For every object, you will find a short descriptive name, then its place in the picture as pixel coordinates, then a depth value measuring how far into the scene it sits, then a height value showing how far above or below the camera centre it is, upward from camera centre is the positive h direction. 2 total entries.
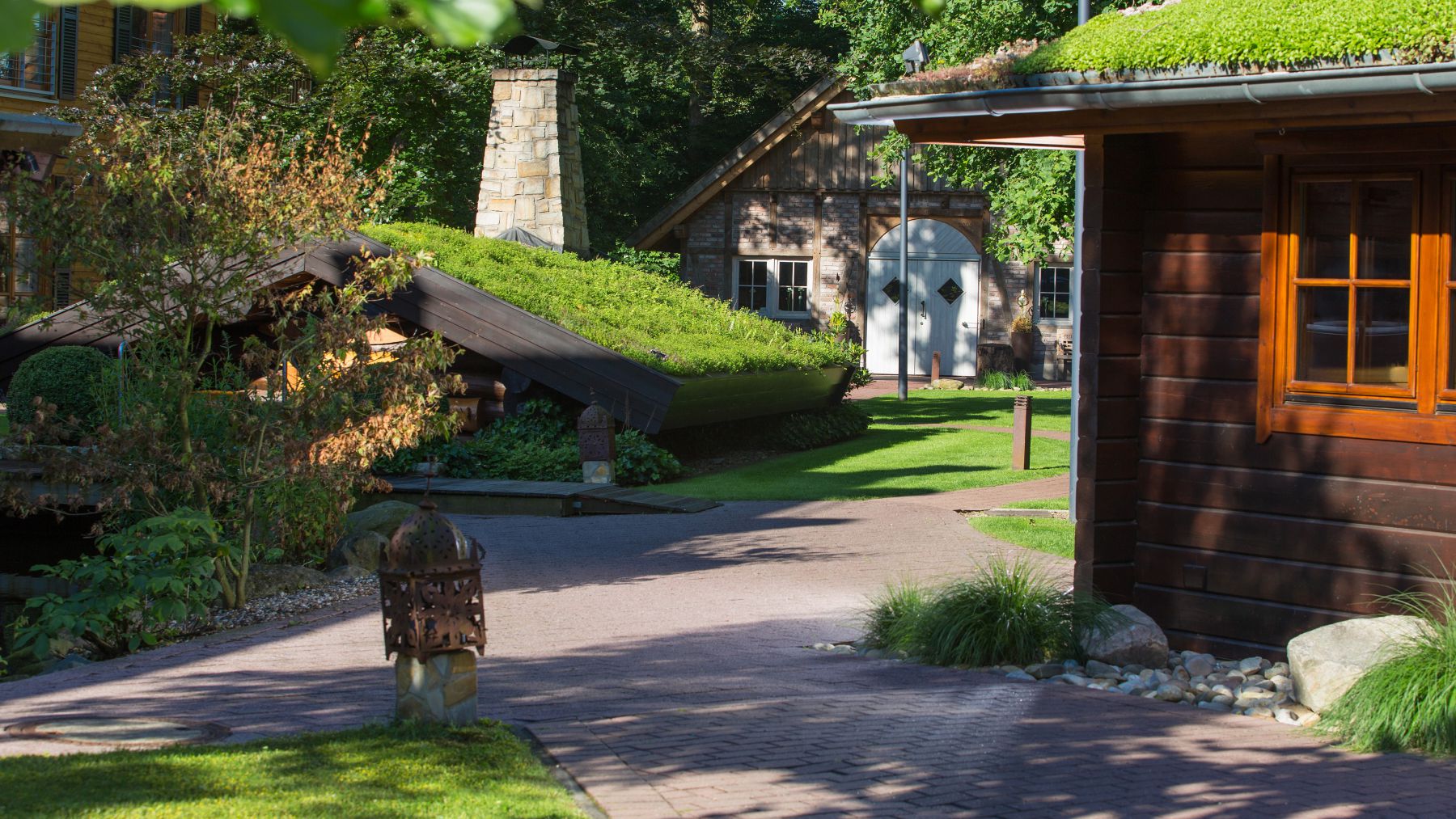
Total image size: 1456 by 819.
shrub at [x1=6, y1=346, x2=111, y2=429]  14.72 -0.23
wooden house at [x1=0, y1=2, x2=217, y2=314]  27.55 +6.35
